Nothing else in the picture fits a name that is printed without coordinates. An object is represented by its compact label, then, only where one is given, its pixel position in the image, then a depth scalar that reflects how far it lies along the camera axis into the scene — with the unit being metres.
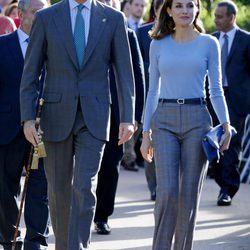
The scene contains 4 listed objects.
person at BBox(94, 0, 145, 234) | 9.85
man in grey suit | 7.61
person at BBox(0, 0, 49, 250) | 8.48
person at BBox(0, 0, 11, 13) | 15.90
